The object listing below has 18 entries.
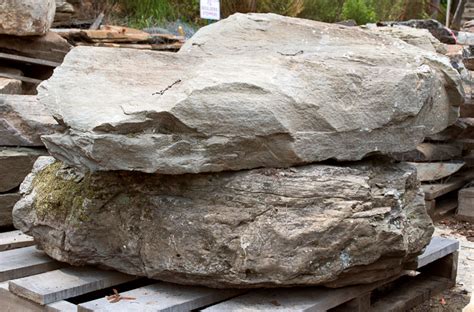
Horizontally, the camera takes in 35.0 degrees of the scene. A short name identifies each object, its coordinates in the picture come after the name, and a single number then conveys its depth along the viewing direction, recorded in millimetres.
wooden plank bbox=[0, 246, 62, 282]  3088
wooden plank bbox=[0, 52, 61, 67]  5115
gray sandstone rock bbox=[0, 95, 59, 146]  3979
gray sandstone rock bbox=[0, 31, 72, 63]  5320
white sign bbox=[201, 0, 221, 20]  6367
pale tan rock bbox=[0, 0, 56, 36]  4887
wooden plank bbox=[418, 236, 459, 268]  3373
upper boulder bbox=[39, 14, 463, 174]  2627
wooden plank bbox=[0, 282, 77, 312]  2762
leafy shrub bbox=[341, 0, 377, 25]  11609
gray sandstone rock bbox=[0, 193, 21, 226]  3975
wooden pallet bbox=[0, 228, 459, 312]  2732
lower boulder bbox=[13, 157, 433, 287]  2680
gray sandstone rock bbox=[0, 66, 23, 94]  4648
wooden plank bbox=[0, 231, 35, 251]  3521
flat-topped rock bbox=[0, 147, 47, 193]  3949
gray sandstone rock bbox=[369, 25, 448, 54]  3977
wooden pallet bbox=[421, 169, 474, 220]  5012
